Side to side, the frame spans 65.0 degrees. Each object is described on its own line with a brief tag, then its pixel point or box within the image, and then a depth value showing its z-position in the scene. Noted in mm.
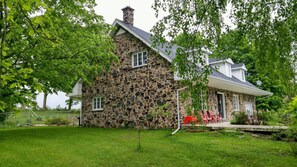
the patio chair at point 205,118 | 12233
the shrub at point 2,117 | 17820
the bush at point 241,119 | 12618
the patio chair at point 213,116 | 13548
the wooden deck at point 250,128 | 9439
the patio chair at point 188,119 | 11220
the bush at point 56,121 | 20375
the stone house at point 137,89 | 12711
